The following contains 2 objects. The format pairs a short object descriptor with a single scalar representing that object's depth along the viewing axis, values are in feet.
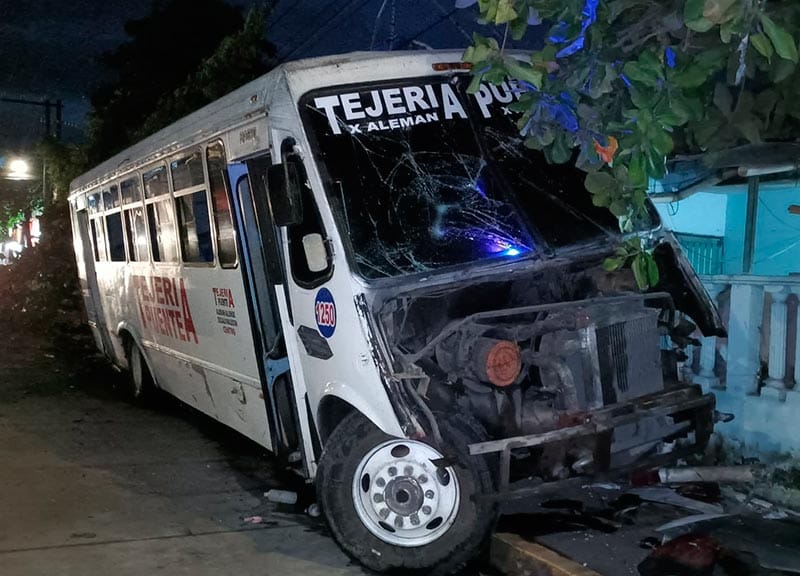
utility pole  107.24
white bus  14.61
